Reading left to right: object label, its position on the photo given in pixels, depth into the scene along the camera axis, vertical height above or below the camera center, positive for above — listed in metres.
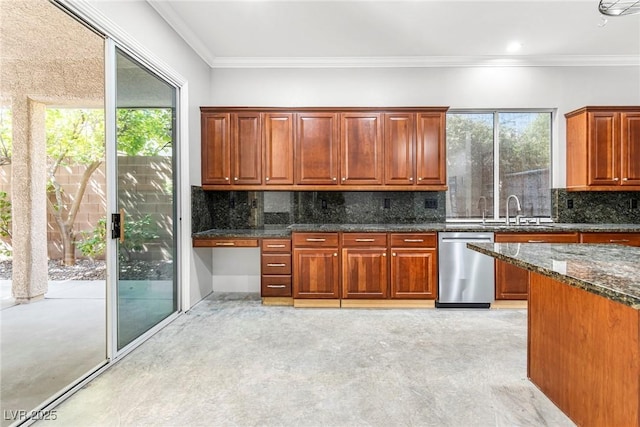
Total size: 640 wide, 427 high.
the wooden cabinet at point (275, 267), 3.80 -0.61
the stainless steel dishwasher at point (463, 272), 3.69 -0.65
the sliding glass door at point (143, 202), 2.59 +0.10
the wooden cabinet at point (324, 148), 3.94 +0.75
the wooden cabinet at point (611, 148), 3.77 +0.72
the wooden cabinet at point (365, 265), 3.72 -0.58
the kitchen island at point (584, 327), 1.37 -0.57
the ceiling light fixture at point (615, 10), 1.92 +1.17
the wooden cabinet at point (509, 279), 3.68 -0.73
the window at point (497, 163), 4.30 +0.63
